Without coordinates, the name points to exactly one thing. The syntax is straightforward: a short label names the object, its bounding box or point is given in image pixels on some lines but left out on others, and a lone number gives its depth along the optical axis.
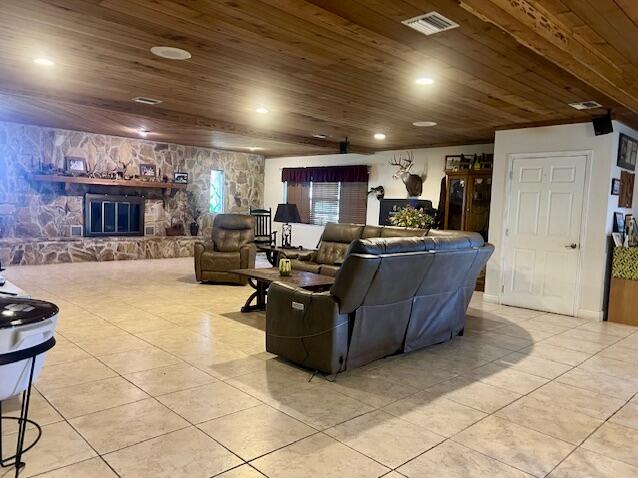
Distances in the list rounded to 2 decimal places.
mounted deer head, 8.04
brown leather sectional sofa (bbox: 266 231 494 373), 3.09
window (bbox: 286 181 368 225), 9.22
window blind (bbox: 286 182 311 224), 10.34
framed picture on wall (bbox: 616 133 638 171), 5.23
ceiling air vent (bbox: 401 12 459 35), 2.64
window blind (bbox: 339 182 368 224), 9.12
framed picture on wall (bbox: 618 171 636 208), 5.41
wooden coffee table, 4.53
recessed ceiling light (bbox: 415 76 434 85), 3.88
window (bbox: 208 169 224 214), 10.29
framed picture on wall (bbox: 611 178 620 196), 5.18
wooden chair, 10.48
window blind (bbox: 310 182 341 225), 9.73
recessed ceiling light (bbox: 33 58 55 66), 3.79
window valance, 9.05
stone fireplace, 7.74
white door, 5.39
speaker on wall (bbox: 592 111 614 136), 4.93
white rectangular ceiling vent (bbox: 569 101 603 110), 4.53
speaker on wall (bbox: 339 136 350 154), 7.97
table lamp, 7.91
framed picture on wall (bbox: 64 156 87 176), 8.23
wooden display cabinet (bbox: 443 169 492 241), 6.83
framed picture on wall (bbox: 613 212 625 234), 5.35
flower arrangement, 7.13
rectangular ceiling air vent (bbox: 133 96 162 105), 5.20
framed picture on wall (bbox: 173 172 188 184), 9.58
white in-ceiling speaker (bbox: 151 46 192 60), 3.40
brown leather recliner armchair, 6.61
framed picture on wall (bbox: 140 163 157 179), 9.12
